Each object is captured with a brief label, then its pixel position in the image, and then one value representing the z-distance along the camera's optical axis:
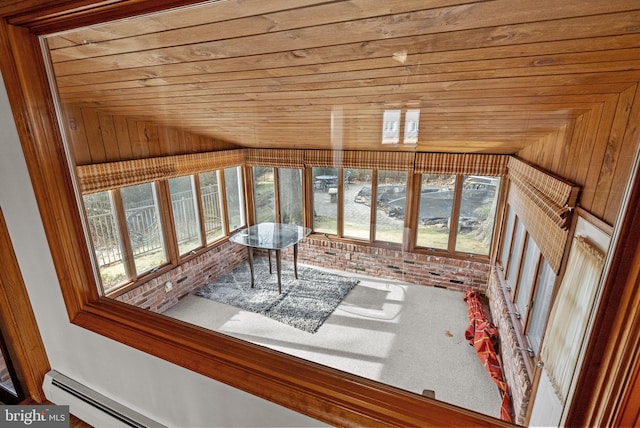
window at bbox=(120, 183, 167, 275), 2.49
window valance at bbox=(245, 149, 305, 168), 3.39
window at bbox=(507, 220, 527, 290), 2.49
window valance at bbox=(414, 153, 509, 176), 2.94
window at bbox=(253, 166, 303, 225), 3.53
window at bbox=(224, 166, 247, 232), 3.44
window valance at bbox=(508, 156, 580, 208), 1.47
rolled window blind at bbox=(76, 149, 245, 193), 1.83
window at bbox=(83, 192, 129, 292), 1.26
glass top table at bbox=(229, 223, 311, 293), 3.37
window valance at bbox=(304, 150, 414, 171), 3.12
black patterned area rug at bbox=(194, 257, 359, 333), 2.62
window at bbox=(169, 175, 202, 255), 3.05
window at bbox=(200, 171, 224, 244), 3.33
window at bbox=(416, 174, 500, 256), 3.14
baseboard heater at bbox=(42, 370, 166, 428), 1.10
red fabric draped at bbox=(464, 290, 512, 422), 2.16
